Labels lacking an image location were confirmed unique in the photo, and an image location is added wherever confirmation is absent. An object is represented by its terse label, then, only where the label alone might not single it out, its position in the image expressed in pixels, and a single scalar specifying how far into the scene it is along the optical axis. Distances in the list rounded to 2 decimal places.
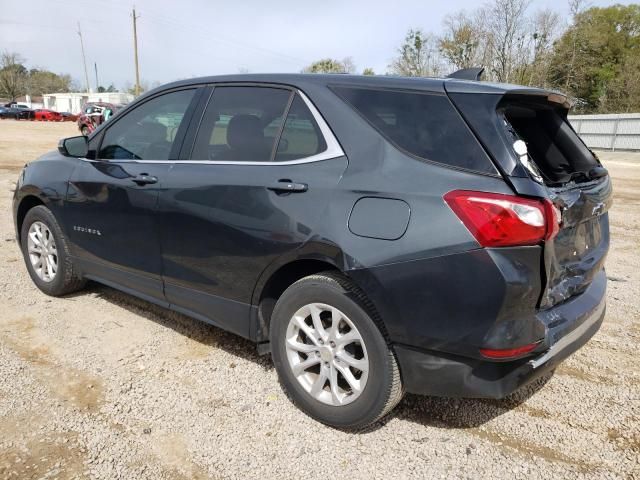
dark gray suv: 2.17
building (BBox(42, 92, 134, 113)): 68.88
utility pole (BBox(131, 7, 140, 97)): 45.12
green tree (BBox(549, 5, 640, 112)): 34.44
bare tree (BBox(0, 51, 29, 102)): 87.69
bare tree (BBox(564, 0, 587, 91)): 34.66
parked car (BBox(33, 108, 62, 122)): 53.16
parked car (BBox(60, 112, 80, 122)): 52.97
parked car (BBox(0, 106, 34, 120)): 51.59
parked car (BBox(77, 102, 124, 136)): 26.53
